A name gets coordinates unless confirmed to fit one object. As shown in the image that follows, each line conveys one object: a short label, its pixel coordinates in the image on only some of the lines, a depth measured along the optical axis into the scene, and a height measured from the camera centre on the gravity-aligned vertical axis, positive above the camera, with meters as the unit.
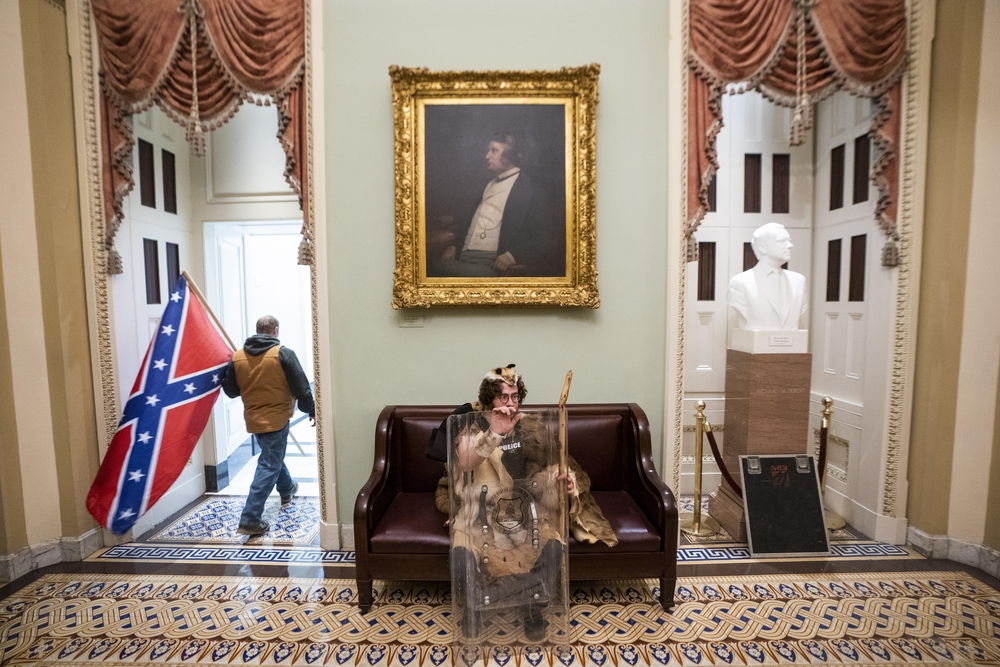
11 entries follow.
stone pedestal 3.05 -0.70
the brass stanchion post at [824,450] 3.18 -1.04
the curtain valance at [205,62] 2.88 +1.57
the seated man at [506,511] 2.11 -1.00
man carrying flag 3.30 -0.66
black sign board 3.00 -1.37
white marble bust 3.12 +0.07
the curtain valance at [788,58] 2.85 +1.57
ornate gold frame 2.90 +0.79
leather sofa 2.42 -1.21
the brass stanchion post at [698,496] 3.22 -1.39
